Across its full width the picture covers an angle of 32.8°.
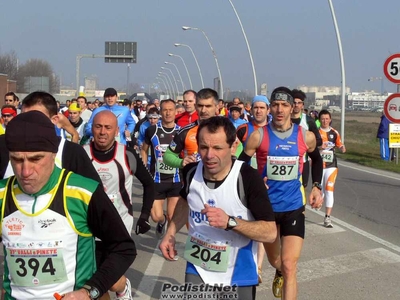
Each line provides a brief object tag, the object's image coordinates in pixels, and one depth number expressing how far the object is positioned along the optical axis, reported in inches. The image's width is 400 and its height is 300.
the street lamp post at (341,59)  1029.8
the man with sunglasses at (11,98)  473.9
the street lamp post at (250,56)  1487.2
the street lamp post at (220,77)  1888.8
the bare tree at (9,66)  3464.6
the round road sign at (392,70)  540.1
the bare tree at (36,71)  3605.8
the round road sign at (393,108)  542.9
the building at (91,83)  6525.6
